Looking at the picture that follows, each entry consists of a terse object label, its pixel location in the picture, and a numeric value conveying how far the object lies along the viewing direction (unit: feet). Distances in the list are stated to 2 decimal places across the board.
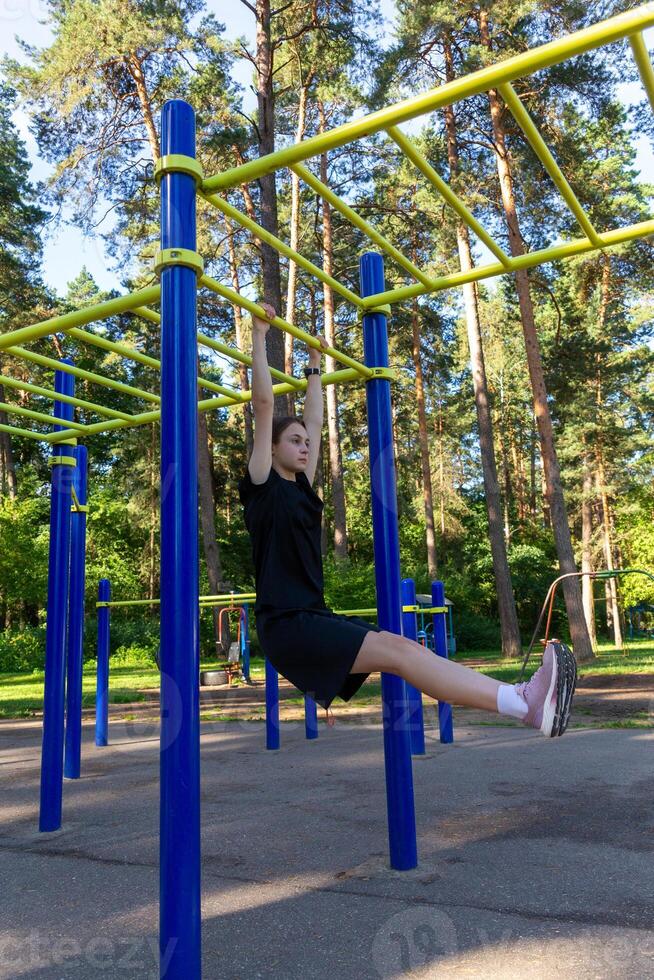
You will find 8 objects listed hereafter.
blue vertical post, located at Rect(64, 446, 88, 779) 14.08
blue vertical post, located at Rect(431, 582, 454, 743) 19.54
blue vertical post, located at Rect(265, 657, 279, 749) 18.95
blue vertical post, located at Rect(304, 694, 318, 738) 20.76
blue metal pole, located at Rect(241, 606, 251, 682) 37.12
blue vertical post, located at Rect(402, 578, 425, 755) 17.26
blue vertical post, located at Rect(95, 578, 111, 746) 20.42
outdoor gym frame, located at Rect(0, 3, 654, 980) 5.91
